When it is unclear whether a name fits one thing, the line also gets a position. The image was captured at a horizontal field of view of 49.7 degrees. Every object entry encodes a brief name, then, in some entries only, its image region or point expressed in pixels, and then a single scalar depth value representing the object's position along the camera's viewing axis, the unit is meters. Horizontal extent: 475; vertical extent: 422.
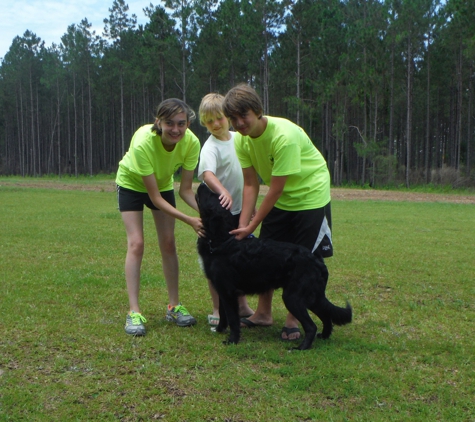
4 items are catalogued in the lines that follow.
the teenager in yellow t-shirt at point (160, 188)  4.59
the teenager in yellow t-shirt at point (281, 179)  4.27
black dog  4.33
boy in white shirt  4.58
